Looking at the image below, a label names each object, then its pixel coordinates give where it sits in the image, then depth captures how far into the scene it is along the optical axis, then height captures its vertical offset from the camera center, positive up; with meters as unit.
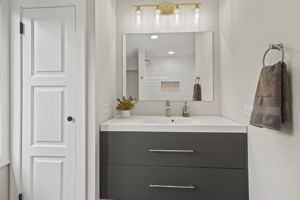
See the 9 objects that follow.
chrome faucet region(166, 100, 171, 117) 2.34 -0.11
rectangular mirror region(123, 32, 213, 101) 2.37 +0.38
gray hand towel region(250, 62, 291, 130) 1.07 +0.01
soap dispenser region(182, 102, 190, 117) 2.32 -0.14
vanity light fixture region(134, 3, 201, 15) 2.34 +1.07
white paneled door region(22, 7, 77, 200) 1.74 -0.04
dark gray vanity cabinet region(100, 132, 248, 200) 1.61 -0.55
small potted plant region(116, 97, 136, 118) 2.23 -0.07
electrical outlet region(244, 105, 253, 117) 1.55 -0.08
